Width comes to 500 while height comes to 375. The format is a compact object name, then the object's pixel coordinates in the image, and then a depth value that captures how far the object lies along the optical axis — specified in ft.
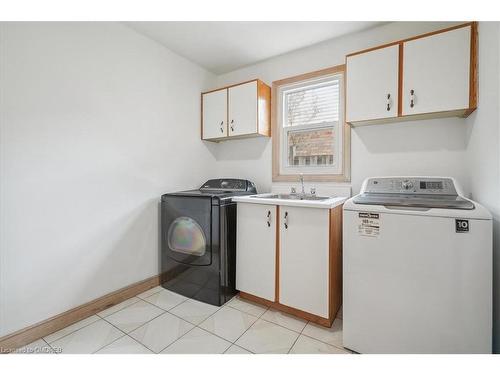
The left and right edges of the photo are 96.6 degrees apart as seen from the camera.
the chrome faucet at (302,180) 7.21
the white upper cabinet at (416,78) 4.73
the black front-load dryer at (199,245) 6.32
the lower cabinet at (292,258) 5.20
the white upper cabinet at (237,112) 7.68
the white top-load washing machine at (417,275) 3.51
